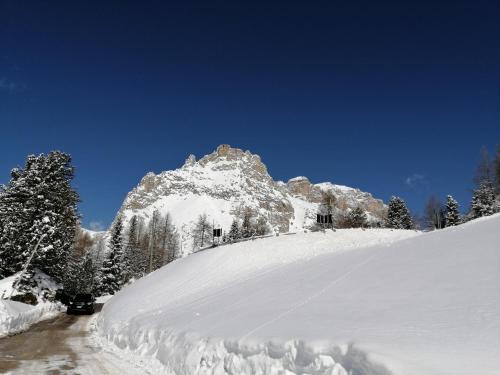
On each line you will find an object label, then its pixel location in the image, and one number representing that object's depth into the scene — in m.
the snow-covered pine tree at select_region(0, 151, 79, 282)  35.31
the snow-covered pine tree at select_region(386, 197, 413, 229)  70.74
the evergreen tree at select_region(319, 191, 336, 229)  71.56
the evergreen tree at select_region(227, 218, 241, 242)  82.24
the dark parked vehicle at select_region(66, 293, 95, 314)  31.12
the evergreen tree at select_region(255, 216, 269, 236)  95.75
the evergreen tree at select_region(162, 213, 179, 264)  103.69
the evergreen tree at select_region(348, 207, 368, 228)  69.56
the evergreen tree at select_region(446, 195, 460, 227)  63.41
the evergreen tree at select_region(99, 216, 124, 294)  57.28
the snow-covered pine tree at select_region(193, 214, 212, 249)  136.32
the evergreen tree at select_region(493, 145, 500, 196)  61.56
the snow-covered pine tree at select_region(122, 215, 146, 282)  68.06
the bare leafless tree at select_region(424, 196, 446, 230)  74.93
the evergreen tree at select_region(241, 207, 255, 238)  81.32
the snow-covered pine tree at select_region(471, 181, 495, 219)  55.53
